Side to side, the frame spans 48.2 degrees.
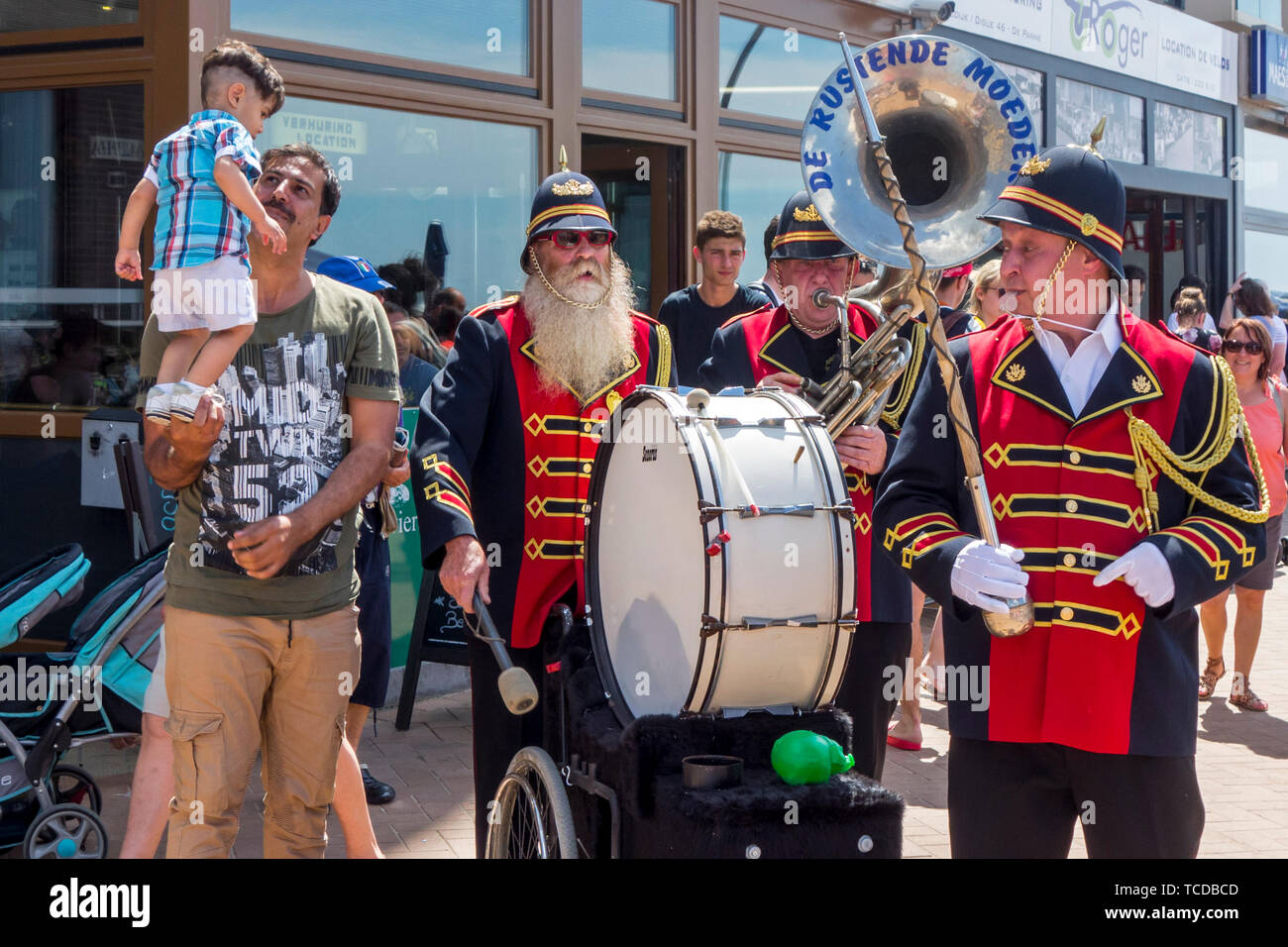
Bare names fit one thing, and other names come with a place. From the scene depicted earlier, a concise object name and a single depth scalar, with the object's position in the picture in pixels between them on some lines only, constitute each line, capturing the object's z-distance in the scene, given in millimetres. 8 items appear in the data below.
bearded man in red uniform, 3736
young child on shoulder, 3408
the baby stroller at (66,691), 4316
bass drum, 2889
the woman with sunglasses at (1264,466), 6988
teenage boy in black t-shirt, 6750
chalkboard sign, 6344
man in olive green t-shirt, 3322
